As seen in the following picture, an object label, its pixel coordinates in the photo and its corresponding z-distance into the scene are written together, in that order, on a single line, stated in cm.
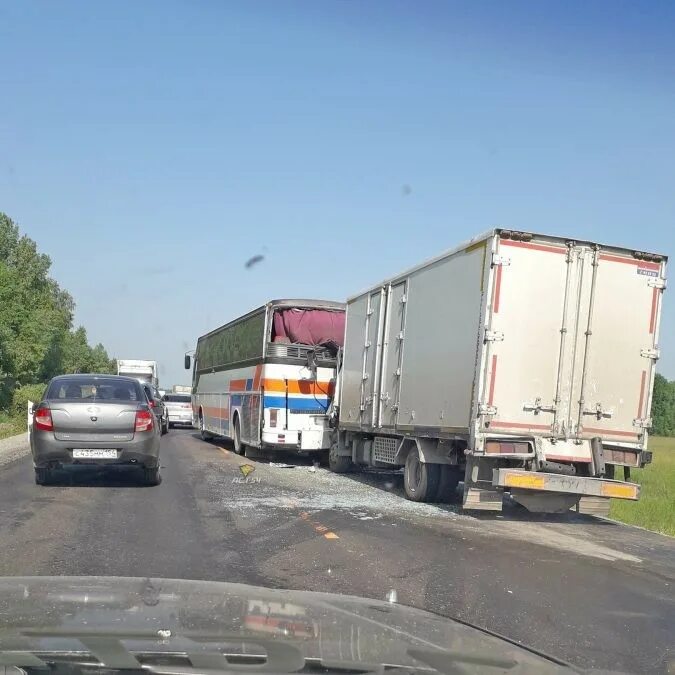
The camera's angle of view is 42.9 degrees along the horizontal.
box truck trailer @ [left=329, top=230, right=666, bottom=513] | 1092
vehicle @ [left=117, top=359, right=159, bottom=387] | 4822
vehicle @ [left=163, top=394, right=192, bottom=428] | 3922
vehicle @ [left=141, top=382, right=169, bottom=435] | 1950
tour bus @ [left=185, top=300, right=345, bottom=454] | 1903
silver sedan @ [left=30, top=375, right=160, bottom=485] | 1238
